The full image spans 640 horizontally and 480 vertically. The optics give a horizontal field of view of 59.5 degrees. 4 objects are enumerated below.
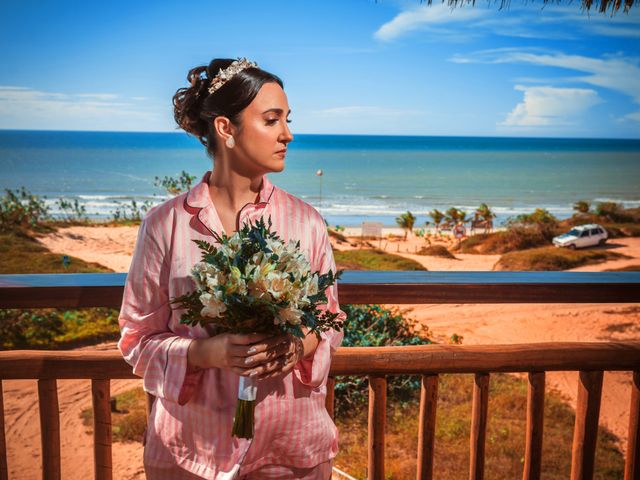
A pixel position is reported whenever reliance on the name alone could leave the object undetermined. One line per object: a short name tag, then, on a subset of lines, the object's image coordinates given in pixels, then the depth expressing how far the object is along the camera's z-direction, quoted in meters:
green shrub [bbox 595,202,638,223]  22.58
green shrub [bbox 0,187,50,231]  16.88
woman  1.11
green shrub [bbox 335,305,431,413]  4.84
